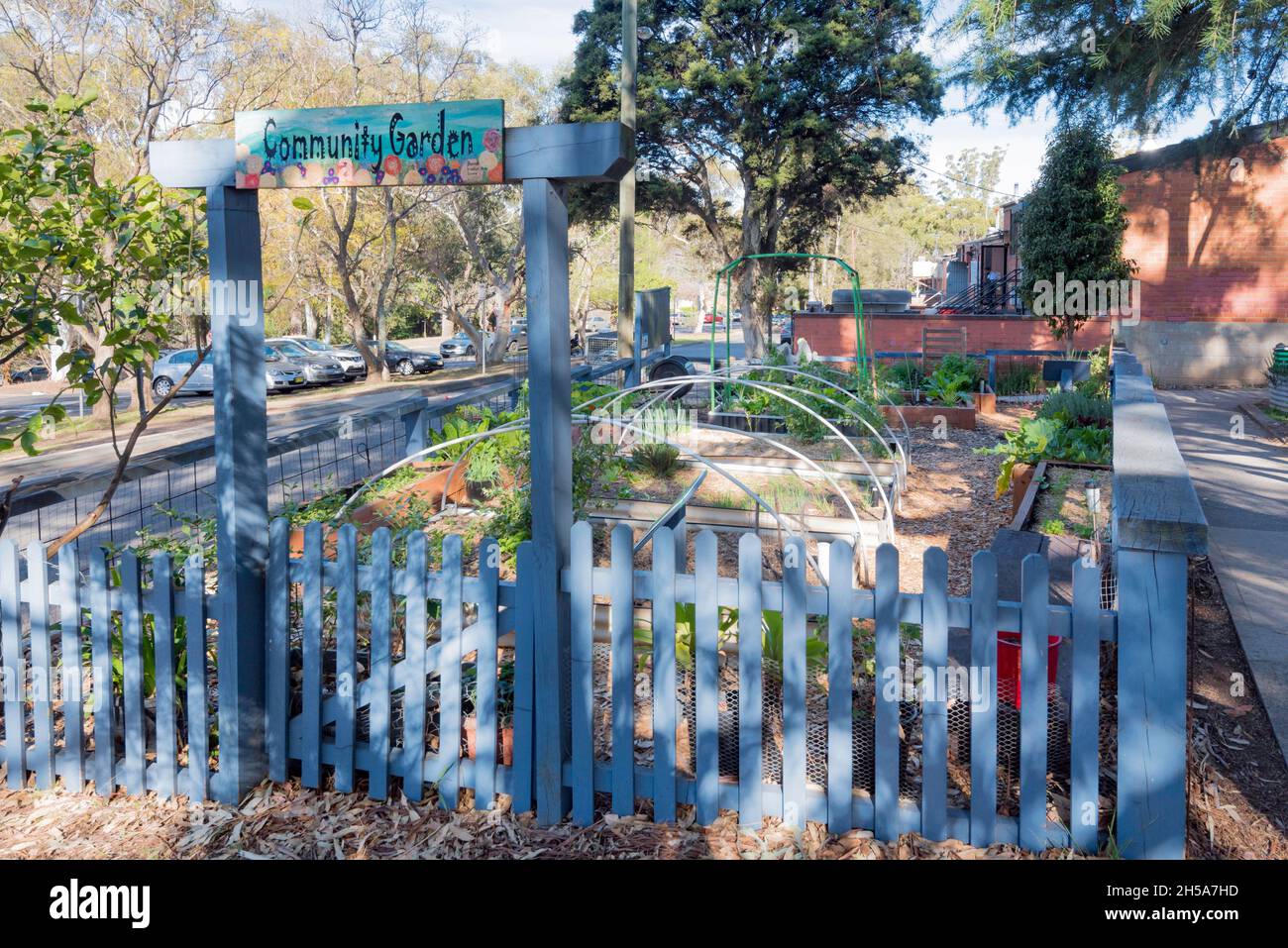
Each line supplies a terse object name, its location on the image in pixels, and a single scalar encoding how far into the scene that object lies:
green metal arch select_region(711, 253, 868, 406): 14.80
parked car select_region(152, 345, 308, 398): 28.03
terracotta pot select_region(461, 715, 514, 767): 3.95
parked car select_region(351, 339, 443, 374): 38.22
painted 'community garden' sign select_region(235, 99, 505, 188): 3.56
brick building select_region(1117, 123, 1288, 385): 22.73
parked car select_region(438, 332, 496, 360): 46.97
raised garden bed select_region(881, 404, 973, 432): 14.95
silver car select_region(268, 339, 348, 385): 31.86
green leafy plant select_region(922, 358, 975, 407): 16.06
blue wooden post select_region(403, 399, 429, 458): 9.23
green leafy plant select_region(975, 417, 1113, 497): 9.43
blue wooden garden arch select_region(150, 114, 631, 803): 3.53
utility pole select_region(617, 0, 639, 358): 15.14
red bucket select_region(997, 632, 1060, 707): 3.94
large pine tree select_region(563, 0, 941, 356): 27.17
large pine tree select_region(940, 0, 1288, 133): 13.56
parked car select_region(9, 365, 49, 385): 35.19
